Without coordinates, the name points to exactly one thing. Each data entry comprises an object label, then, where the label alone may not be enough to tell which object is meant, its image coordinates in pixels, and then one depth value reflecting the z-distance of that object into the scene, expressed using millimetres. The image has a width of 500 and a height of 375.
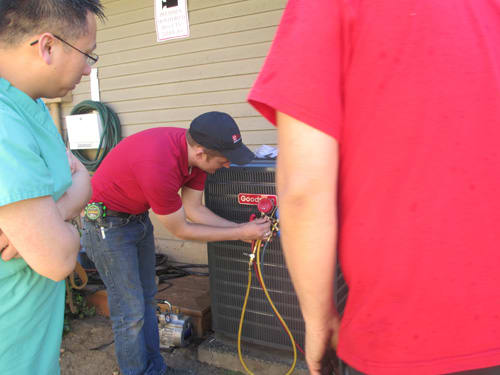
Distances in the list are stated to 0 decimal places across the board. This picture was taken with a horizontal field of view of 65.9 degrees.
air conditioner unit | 2373
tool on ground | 2988
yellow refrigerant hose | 2363
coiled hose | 4277
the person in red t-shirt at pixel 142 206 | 2268
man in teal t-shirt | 910
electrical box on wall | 4391
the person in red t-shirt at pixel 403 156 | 741
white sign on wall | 3752
